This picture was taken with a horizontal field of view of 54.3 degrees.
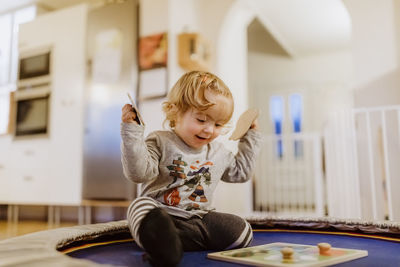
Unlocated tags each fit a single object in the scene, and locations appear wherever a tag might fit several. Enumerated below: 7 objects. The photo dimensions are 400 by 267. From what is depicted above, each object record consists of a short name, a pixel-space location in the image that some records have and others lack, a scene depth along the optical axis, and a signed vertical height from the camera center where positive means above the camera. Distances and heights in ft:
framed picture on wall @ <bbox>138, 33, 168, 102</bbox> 9.91 +2.73
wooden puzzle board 2.64 -0.62
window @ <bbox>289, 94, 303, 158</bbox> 20.01 +3.09
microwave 12.19 +3.39
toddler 3.16 +0.09
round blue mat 2.89 -0.68
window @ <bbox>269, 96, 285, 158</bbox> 20.45 +3.19
